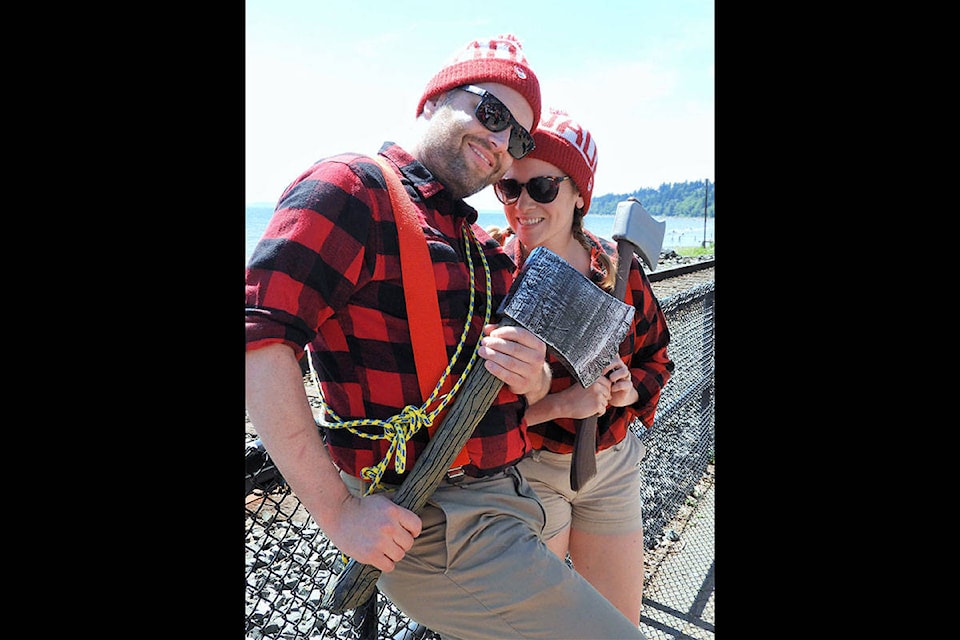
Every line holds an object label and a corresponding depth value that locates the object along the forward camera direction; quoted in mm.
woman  2404
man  1335
